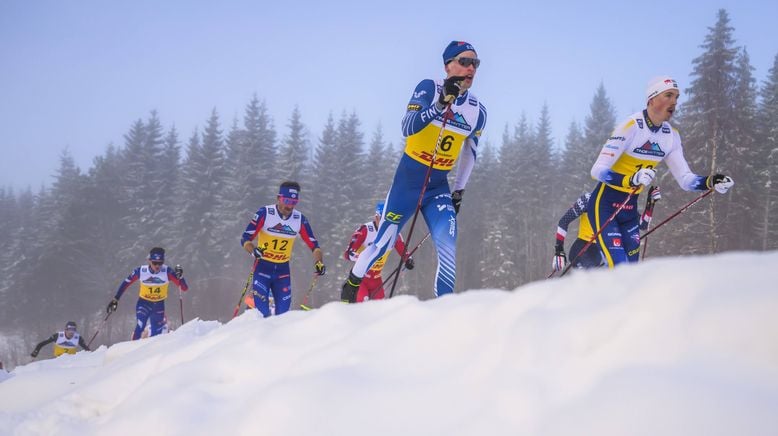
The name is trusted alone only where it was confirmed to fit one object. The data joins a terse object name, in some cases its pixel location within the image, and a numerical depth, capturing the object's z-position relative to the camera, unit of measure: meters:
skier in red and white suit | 9.55
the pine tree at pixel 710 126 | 22.64
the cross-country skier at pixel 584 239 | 6.48
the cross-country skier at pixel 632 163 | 5.89
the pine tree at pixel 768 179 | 23.69
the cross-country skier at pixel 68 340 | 16.88
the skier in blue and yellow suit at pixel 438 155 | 4.98
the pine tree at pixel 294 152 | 41.28
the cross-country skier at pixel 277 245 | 8.84
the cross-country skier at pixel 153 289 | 13.12
